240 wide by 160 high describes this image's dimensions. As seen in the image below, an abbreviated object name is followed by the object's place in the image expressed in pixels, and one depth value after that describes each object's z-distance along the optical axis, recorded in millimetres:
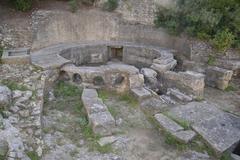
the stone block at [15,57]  5893
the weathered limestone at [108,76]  5775
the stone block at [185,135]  4277
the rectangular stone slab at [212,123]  4300
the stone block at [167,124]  4481
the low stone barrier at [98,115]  4415
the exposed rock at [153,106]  5050
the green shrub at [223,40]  6524
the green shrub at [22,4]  7281
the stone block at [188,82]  5620
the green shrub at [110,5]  7846
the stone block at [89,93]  5243
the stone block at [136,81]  5641
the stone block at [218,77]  6289
